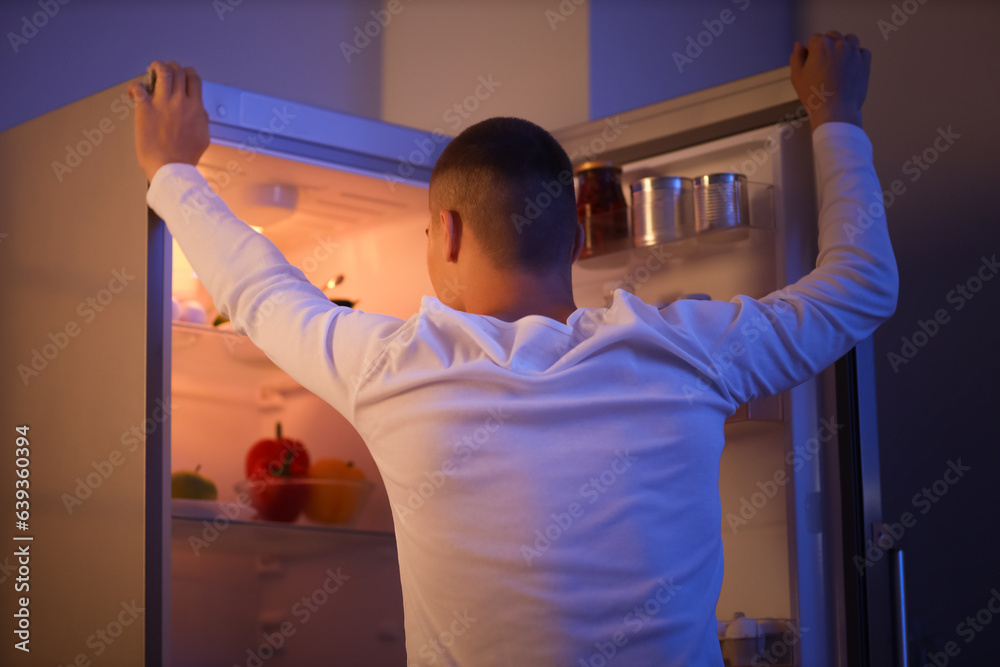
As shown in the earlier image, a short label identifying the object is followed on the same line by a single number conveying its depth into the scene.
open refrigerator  1.31
